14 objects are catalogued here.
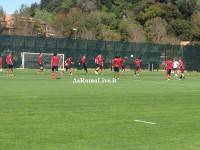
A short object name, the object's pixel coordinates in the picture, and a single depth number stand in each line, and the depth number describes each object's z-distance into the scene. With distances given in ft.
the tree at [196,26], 359.25
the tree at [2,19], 335.69
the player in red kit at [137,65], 175.19
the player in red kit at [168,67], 152.37
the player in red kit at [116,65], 151.23
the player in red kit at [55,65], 140.26
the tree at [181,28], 372.99
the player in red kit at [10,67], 156.82
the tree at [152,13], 384.88
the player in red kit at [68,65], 173.78
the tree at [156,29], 344.90
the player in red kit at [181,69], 165.76
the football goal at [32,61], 218.03
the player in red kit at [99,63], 174.93
